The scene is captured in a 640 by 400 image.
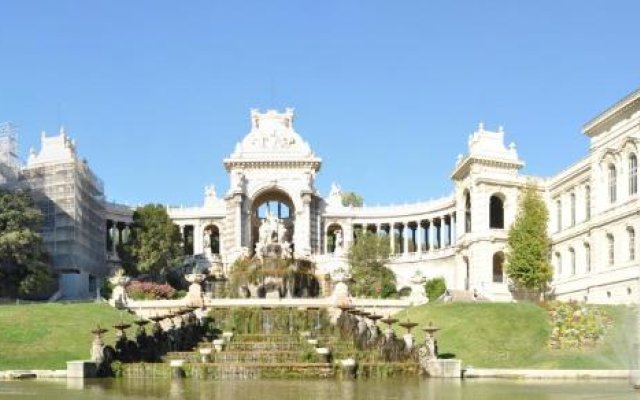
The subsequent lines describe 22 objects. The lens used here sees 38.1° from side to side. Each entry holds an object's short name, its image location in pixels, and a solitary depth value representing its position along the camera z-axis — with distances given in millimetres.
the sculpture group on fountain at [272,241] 74812
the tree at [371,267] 84288
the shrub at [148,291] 73062
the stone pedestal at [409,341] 41000
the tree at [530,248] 74875
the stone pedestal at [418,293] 64625
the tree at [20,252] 71688
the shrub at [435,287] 83738
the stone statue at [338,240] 102906
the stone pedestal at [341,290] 62294
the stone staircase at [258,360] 36438
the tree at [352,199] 132750
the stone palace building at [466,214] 68812
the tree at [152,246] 91625
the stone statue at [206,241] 103300
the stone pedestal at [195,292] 60609
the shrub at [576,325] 45281
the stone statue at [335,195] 106631
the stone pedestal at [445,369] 36234
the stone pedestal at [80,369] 35656
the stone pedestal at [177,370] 36375
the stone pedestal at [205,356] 39375
